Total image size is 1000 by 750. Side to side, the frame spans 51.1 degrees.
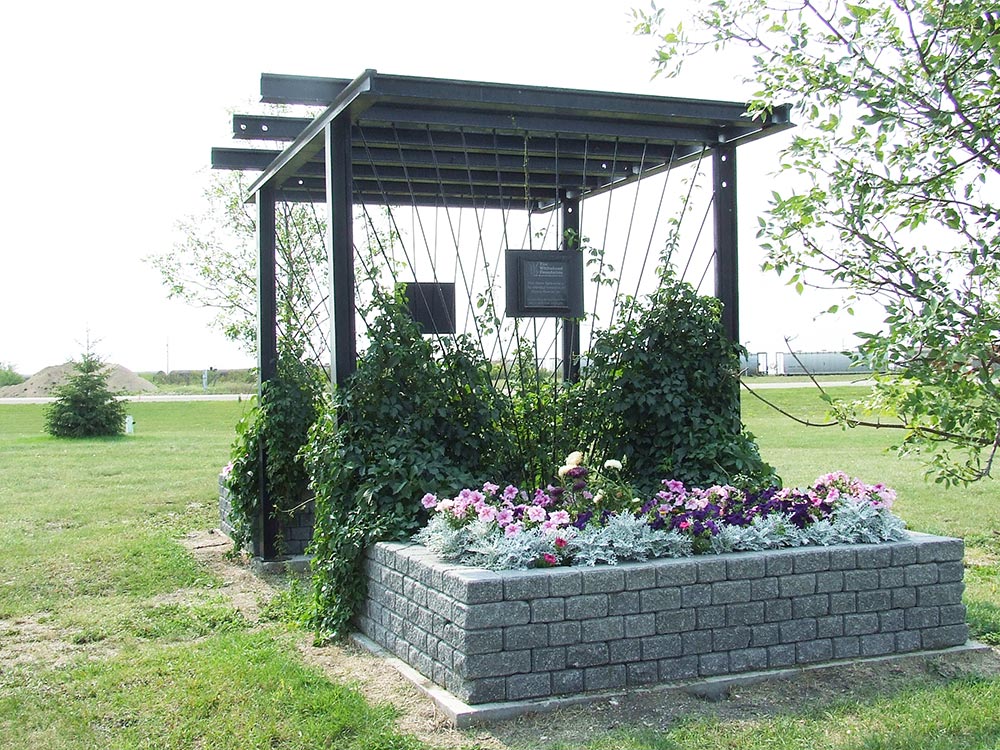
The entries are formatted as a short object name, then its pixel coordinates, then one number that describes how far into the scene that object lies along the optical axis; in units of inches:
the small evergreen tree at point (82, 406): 789.2
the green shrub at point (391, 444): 211.2
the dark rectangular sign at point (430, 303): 285.6
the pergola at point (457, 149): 228.7
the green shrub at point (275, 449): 296.4
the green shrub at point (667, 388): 243.6
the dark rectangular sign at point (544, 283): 250.5
